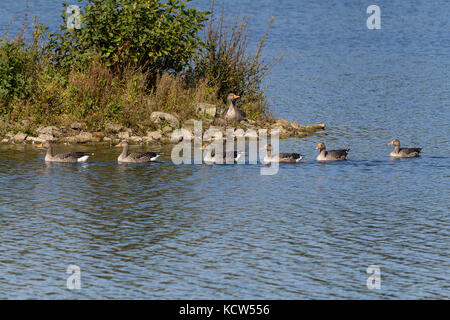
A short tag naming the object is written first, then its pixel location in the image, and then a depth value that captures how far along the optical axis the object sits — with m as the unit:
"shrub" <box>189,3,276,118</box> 31.70
